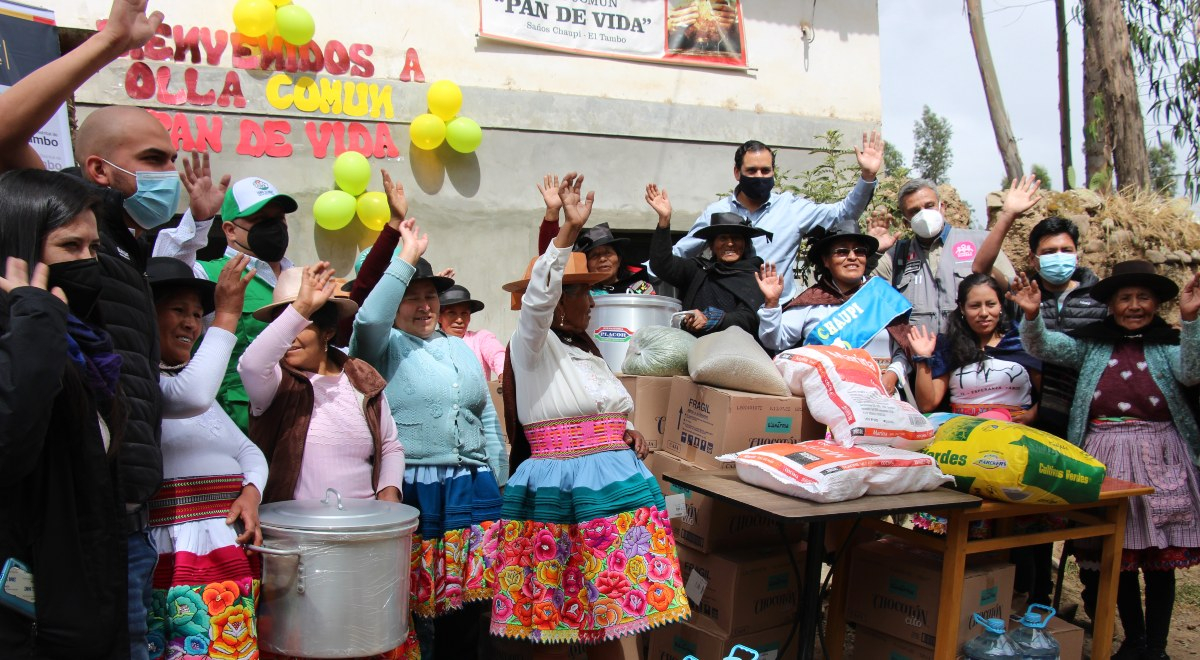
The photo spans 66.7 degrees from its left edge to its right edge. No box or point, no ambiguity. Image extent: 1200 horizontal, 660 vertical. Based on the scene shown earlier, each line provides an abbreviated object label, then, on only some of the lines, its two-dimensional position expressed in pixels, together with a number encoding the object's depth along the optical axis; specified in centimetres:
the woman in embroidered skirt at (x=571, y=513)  342
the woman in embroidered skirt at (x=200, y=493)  269
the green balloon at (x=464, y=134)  823
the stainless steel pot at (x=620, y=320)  489
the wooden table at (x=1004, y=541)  387
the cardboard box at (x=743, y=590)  404
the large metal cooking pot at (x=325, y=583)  285
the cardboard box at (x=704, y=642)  400
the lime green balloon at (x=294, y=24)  750
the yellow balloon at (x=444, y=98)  815
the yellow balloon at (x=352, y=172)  785
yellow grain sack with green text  390
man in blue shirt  531
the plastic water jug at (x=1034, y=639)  395
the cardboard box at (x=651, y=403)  452
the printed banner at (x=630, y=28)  865
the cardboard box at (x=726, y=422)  414
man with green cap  368
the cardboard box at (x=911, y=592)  401
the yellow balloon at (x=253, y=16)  743
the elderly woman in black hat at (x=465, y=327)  541
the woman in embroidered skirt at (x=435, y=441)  364
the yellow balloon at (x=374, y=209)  791
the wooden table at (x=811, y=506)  344
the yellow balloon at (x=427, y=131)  812
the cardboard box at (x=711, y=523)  421
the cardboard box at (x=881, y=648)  402
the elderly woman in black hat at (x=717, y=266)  492
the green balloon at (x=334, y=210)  776
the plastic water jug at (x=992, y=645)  385
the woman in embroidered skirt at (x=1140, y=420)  440
